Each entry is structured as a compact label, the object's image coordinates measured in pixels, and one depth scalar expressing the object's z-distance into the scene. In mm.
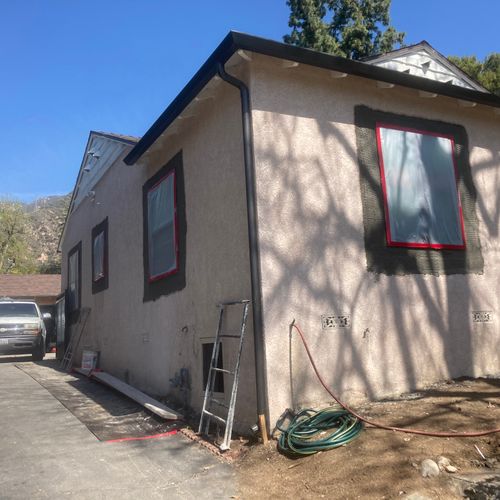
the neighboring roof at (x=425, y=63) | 10867
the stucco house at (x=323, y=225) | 5945
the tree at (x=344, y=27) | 27469
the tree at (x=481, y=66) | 20122
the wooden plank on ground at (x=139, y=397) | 6922
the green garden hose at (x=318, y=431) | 4902
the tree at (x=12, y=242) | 47969
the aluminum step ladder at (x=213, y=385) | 5598
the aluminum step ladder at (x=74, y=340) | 13852
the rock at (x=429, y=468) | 4082
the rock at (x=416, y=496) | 3798
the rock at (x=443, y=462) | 4188
